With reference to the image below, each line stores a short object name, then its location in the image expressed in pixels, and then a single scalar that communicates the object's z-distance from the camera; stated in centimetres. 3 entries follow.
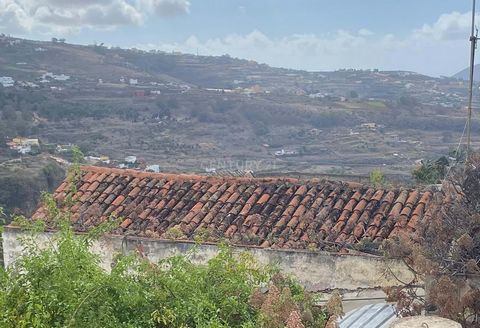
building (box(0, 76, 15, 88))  7681
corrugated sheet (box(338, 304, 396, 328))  592
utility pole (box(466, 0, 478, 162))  694
